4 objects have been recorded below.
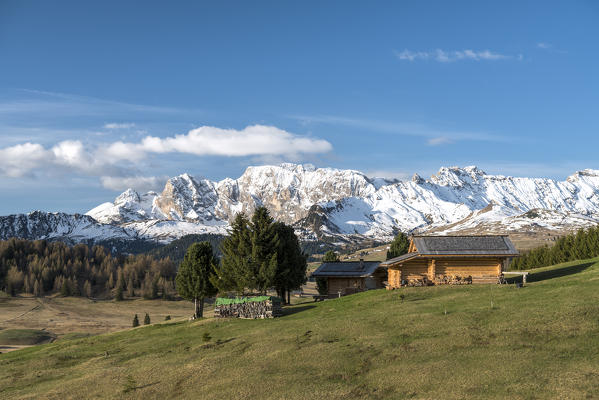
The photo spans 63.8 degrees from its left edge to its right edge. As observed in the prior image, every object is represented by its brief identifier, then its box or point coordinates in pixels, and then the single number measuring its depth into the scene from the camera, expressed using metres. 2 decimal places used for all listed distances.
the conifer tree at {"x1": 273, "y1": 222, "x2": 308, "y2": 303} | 60.91
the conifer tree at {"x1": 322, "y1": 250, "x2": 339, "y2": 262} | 104.75
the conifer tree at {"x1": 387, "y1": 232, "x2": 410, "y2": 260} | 106.12
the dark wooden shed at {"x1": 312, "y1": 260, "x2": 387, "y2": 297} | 68.50
